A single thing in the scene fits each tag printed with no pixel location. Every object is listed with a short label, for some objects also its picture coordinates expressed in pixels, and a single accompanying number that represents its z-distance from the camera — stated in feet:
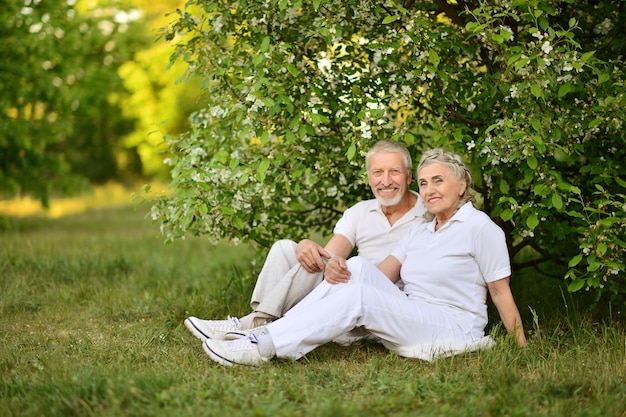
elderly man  13.62
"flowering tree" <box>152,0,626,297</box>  13.02
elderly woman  12.12
